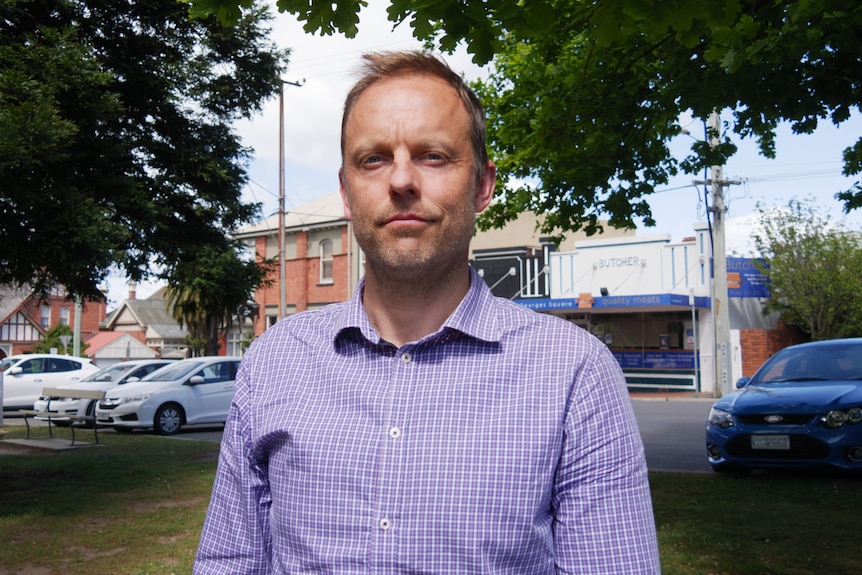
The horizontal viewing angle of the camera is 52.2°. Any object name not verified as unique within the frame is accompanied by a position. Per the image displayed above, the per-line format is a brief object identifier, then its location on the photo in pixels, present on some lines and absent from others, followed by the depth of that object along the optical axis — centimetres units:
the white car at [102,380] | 1840
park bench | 1406
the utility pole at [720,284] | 2514
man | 177
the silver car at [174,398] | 1747
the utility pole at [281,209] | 3231
